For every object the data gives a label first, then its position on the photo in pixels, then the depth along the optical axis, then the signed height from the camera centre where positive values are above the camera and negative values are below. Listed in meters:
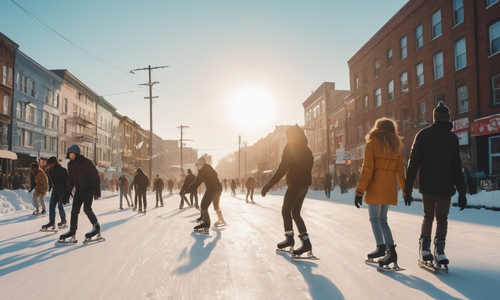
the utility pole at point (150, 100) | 37.22 +7.38
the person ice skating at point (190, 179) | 15.24 -0.15
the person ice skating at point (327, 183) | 27.14 -0.69
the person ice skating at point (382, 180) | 4.65 -0.08
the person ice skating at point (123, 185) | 17.30 -0.40
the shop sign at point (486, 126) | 19.23 +2.34
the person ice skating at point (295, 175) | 5.55 -0.01
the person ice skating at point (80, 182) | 6.93 -0.09
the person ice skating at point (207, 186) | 8.29 -0.25
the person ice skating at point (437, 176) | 4.55 -0.05
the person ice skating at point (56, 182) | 8.55 -0.10
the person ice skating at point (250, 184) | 23.83 -0.58
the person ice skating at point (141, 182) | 14.27 -0.22
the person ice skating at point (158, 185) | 18.02 -0.42
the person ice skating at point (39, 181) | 11.88 -0.10
